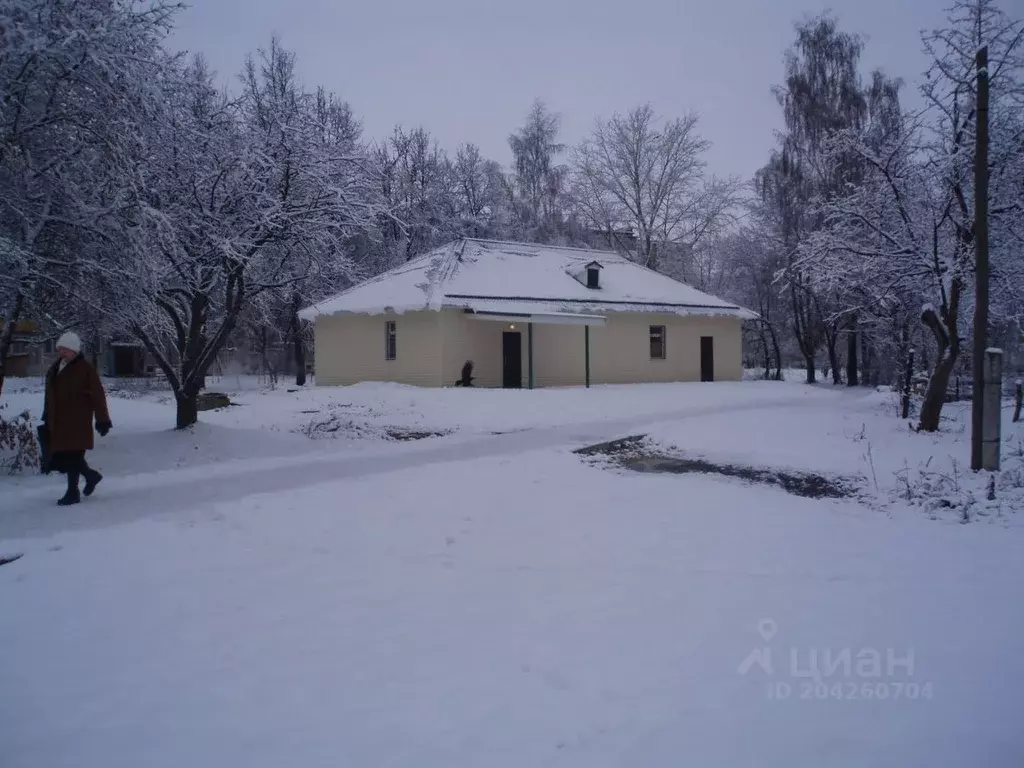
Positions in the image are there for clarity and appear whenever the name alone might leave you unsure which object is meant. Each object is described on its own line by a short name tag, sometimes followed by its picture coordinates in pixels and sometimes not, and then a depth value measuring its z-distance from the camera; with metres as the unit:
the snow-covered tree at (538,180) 41.47
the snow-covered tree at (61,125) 8.27
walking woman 7.32
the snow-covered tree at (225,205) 11.12
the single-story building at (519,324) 23.98
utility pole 8.80
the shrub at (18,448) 9.38
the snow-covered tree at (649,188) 37.38
